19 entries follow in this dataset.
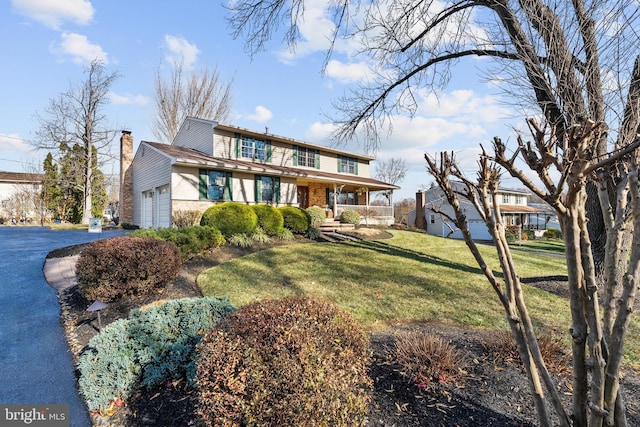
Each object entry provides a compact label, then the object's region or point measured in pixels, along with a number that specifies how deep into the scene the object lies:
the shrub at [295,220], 13.00
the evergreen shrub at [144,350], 2.85
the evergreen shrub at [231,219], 10.59
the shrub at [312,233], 13.15
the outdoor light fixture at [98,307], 4.04
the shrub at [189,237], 7.61
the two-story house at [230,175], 13.49
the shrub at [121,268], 4.87
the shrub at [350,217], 17.19
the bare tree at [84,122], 21.91
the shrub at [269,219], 11.88
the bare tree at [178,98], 25.22
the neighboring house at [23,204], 25.00
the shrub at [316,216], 14.61
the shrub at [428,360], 2.69
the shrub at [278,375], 1.87
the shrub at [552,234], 28.14
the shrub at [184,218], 12.67
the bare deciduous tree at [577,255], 1.35
